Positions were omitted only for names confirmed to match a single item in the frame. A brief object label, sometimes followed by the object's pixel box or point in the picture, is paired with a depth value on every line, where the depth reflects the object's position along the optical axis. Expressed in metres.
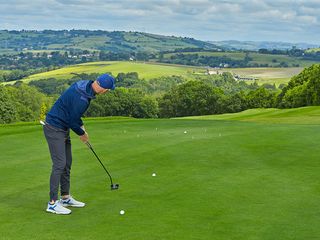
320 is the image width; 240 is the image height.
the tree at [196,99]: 101.25
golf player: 8.87
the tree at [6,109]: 80.25
